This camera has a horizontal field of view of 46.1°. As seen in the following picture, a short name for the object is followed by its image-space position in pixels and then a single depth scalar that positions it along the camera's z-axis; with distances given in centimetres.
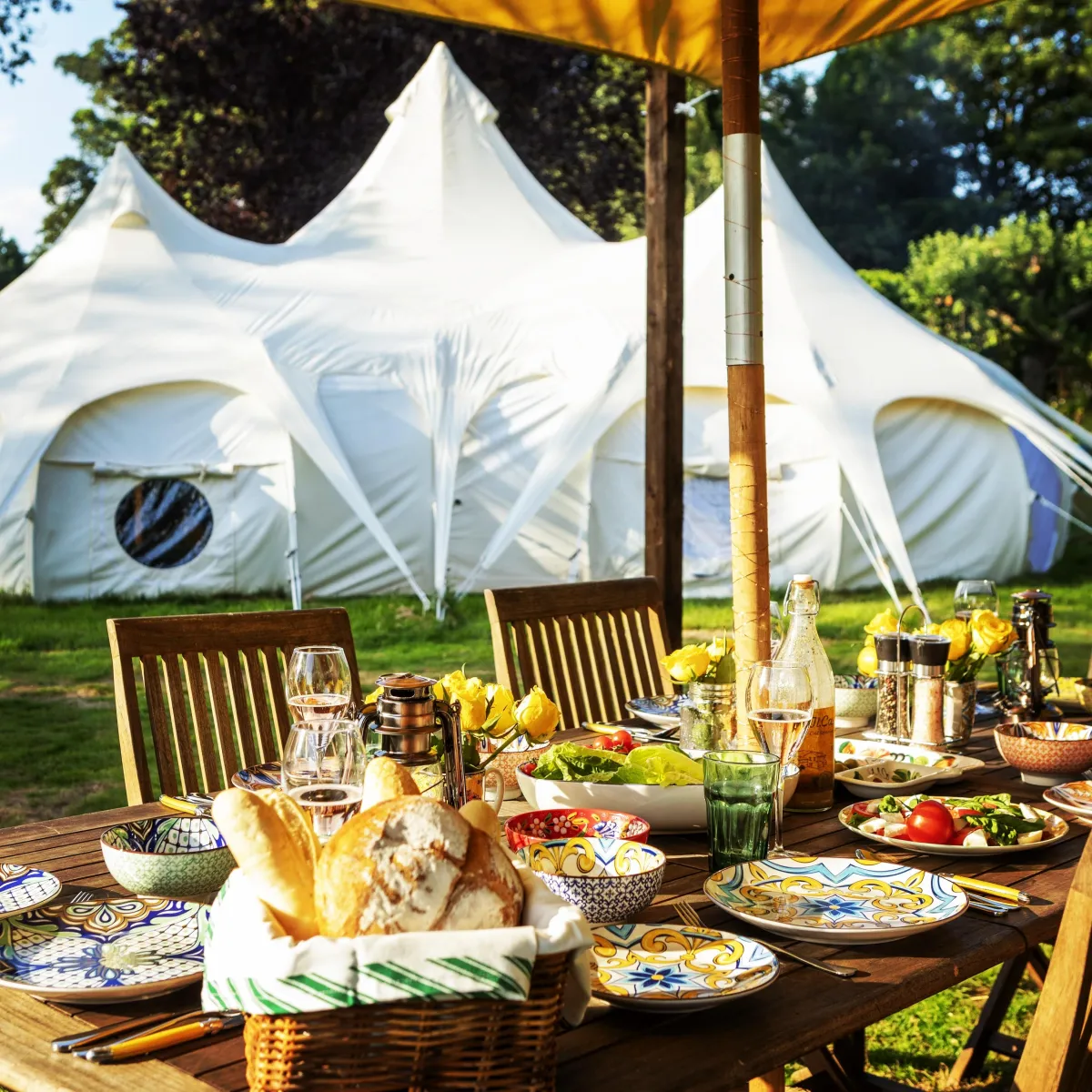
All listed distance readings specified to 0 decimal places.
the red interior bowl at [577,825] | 154
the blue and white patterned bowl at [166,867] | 146
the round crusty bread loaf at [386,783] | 107
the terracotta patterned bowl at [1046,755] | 206
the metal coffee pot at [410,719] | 138
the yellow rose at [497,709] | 184
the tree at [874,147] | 2273
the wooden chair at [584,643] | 291
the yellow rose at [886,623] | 244
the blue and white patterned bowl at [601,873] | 136
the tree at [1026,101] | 2044
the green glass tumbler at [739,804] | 153
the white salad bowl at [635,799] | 171
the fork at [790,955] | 127
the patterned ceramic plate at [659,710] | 247
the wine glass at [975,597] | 266
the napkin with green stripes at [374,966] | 89
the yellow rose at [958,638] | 236
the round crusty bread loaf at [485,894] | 95
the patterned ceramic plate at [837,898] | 135
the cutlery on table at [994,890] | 149
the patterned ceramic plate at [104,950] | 118
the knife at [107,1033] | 108
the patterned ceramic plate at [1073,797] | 187
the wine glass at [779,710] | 165
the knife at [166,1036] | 107
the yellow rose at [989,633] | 240
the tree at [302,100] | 1627
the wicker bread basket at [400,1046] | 90
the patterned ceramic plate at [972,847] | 166
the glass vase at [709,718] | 197
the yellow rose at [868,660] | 249
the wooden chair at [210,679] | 222
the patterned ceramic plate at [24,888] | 139
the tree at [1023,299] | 1828
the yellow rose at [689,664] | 212
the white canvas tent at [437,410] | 942
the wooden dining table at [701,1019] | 105
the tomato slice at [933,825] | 170
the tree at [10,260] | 2162
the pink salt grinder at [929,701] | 232
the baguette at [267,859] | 96
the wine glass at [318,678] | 179
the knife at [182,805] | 184
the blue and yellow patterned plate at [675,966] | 116
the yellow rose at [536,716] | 188
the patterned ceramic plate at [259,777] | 188
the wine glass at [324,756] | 147
